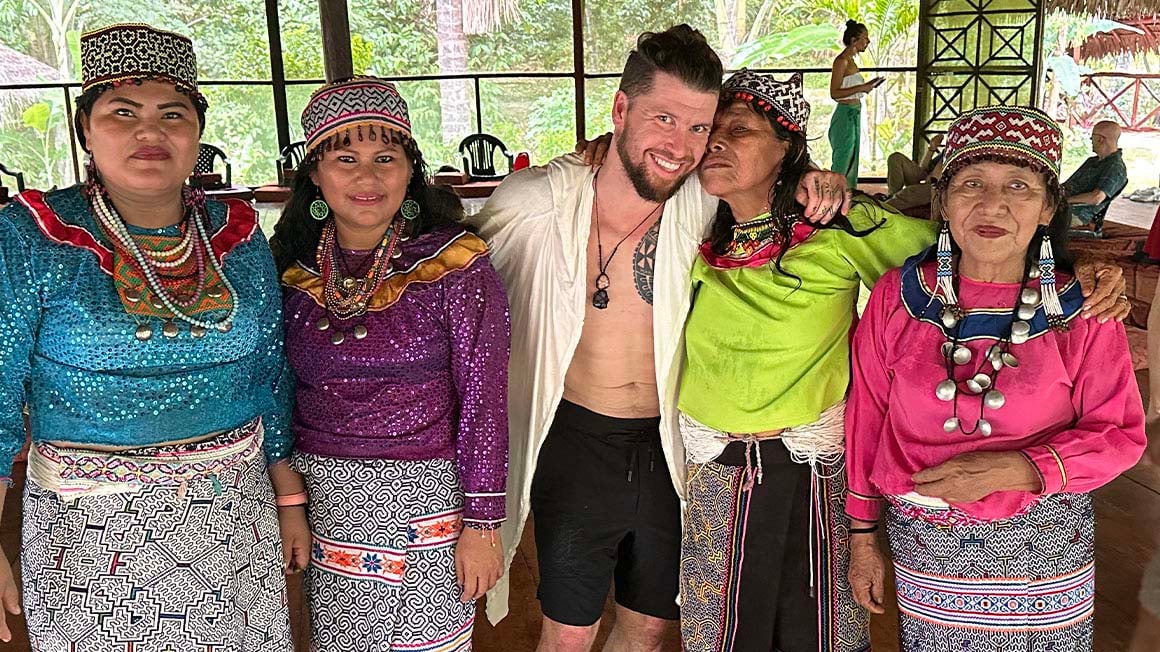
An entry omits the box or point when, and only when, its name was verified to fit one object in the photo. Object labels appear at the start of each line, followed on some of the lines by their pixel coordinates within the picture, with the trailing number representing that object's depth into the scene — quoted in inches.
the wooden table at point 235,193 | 282.9
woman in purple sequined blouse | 78.9
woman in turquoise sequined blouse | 67.8
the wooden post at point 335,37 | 292.8
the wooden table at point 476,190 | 265.0
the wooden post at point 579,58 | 453.7
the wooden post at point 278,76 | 414.6
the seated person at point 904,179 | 331.3
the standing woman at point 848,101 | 378.0
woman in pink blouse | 73.6
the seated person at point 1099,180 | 269.9
